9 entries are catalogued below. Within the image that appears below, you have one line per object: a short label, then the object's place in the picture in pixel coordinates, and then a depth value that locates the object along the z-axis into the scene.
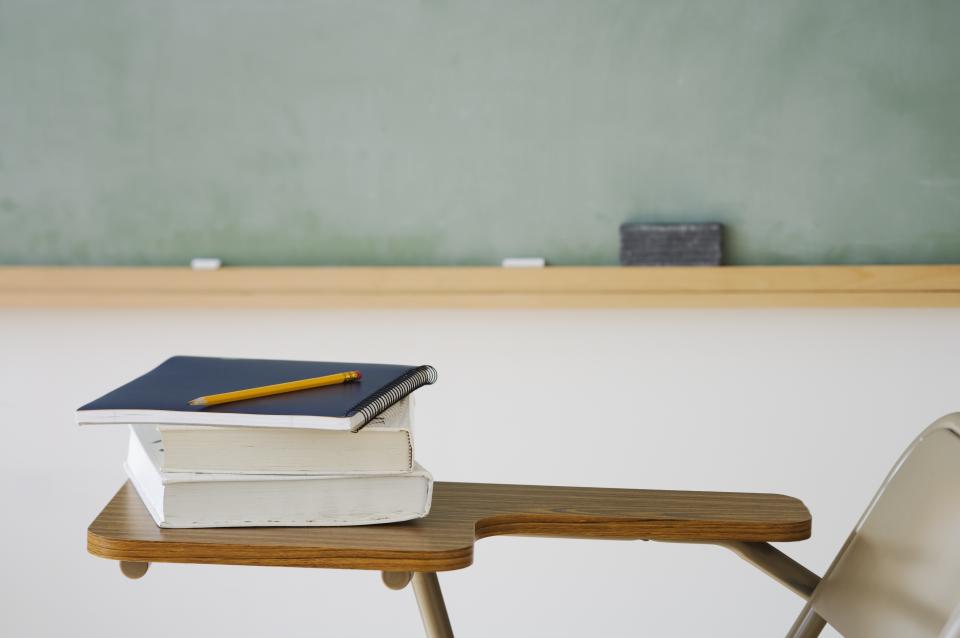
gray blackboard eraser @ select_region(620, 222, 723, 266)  2.76
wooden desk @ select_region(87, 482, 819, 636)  1.86
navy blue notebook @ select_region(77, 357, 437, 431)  1.87
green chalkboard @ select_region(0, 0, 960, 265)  2.74
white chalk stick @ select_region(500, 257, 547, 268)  2.82
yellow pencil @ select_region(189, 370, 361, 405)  1.90
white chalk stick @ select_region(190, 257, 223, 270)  2.89
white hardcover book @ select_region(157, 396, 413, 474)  1.90
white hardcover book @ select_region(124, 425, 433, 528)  1.90
